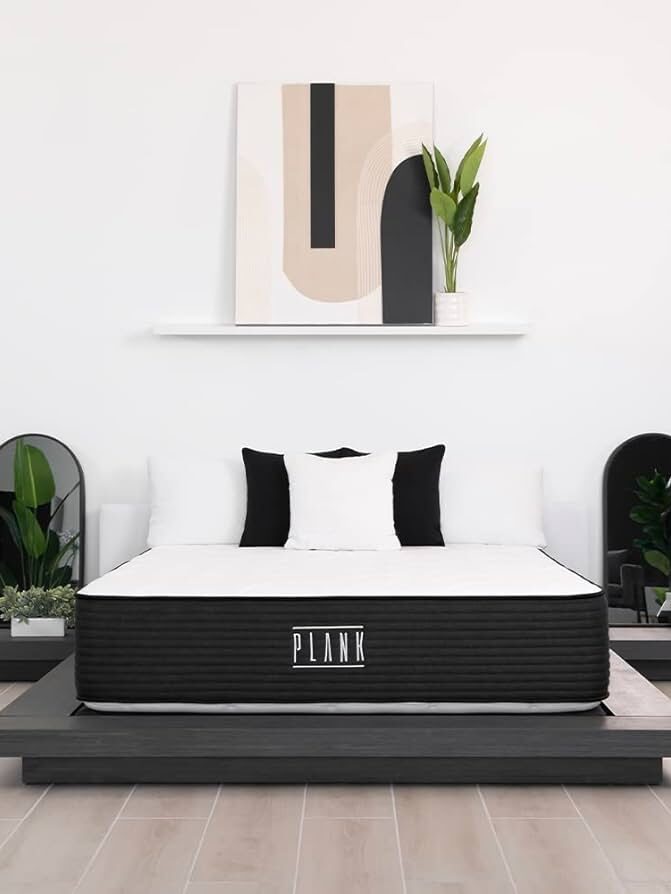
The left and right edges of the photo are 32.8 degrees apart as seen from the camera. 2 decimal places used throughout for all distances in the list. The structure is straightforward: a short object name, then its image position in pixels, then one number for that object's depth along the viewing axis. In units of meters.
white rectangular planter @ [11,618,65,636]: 4.30
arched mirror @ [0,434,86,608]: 4.63
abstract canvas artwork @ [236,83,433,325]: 4.61
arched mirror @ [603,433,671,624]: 4.59
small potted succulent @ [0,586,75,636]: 4.30
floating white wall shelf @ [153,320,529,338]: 4.58
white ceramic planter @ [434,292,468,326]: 4.55
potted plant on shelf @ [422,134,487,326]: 4.49
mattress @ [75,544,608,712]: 3.00
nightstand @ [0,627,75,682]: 4.19
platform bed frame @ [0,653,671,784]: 2.89
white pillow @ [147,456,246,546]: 4.32
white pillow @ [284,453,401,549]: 4.02
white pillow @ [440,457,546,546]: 4.33
